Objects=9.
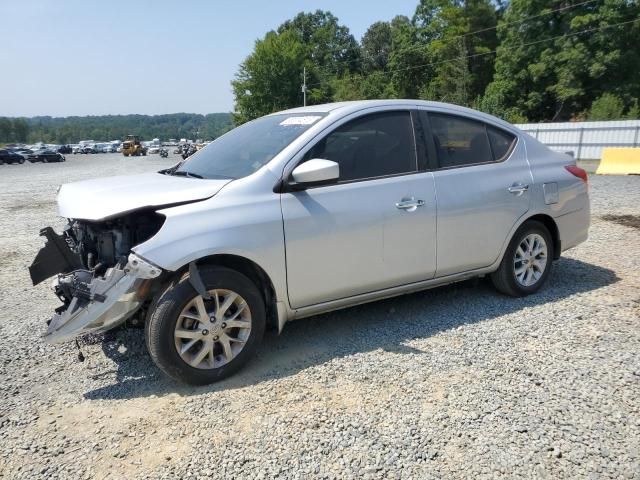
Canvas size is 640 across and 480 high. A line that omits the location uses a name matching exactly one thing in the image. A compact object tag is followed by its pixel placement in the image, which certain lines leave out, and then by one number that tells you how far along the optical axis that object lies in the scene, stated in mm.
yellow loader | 59375
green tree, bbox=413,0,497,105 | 50503
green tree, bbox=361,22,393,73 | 79125
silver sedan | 3211
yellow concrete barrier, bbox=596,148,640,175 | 15812
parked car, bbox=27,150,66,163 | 47312
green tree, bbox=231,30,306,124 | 66250
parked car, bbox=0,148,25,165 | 44094
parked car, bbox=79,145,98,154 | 75125
